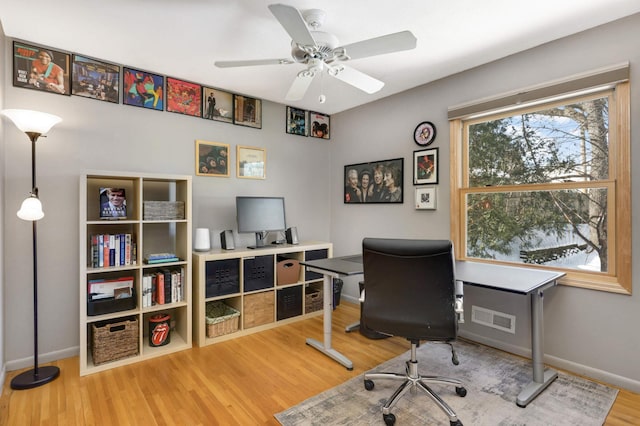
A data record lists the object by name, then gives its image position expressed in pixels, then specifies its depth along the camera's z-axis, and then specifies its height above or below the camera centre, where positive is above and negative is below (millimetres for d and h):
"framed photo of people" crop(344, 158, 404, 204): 3689 +384
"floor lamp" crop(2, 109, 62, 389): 2156 +33
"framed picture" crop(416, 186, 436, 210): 3315 +156
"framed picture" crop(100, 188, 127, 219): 2588 +92
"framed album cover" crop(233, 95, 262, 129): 3607 +1163
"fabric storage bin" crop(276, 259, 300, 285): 3436 -619
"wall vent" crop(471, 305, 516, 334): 2743 -932
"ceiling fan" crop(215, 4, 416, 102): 1738 +994
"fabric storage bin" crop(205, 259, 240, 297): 2996 -597
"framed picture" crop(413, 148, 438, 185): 3309 +488
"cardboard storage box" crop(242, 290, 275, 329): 3225 -964
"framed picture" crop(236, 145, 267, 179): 3662 +598
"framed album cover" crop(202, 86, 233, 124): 3385 +1167
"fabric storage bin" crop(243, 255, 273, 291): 3207 -596
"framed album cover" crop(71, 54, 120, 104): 2713 +1162
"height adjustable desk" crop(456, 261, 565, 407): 2068 -481
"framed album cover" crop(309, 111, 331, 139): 4312 +1197
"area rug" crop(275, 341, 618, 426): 1902 -1208
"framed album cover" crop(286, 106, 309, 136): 4066 +1172
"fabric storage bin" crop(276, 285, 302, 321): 3445 -959
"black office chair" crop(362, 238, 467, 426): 1809 -462
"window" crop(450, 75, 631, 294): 2289 +211
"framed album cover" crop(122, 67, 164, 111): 2932 +1163
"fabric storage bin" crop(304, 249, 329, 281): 3658 -491
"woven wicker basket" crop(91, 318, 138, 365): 2494 -995
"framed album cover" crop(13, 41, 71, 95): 2492 +1159
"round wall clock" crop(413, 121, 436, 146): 3324 +835
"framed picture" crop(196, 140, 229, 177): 3373 +589
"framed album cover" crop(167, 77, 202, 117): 3165 +1170
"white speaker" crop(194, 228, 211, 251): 3154 -253
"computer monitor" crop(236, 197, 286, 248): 3406 -15
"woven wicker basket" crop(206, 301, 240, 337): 2998 -994
